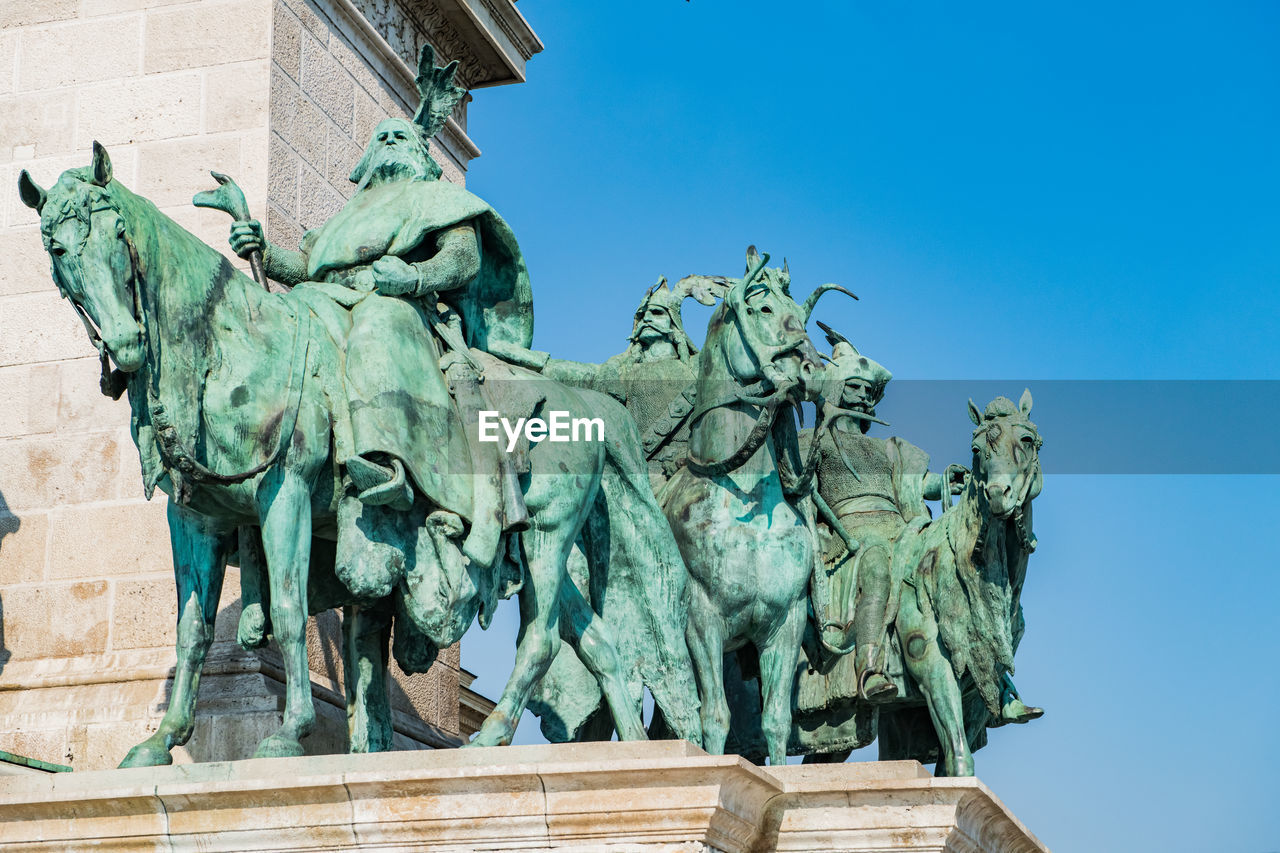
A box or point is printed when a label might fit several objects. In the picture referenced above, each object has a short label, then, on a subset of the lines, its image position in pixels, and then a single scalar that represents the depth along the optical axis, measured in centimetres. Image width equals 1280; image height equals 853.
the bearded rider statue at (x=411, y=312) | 898
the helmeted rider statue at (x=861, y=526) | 1220
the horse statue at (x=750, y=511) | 1083
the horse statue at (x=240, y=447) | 839
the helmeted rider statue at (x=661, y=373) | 1211
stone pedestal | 783
